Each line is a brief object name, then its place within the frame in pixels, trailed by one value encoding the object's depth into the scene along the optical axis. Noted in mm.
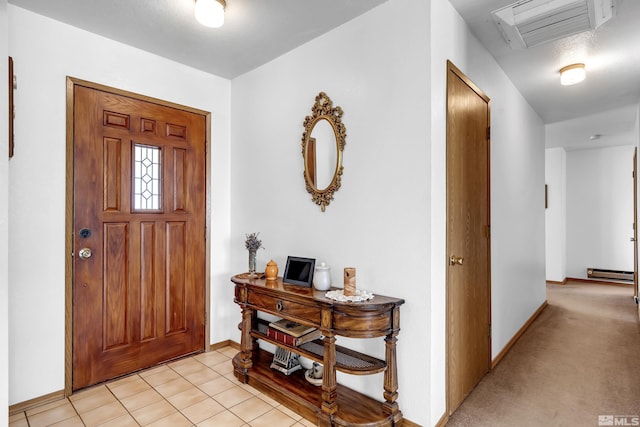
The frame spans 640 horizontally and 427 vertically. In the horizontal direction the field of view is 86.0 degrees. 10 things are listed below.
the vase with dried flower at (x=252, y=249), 2695
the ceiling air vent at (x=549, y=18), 1957
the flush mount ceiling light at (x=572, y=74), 2869
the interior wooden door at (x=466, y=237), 2074
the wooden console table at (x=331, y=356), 1838
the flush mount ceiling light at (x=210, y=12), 1934
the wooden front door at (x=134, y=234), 2391
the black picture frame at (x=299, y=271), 2322
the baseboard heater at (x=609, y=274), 6043
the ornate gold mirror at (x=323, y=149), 2303
